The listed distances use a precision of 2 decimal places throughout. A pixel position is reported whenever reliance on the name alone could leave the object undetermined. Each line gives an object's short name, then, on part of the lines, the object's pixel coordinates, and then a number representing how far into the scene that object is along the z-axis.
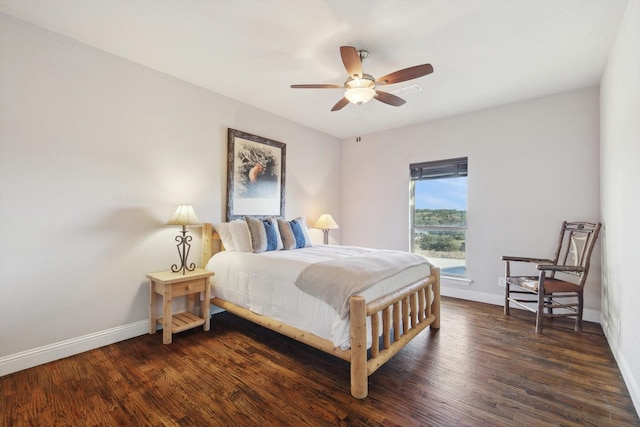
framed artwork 3.55
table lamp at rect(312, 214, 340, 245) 4.51
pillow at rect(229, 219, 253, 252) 3.10
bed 1.87
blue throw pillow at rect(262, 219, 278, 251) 3.23
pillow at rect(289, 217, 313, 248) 3.60
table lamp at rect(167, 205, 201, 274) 2.72
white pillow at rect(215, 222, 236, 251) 3.17
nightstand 2.59
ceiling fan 2.11
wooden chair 2.83
